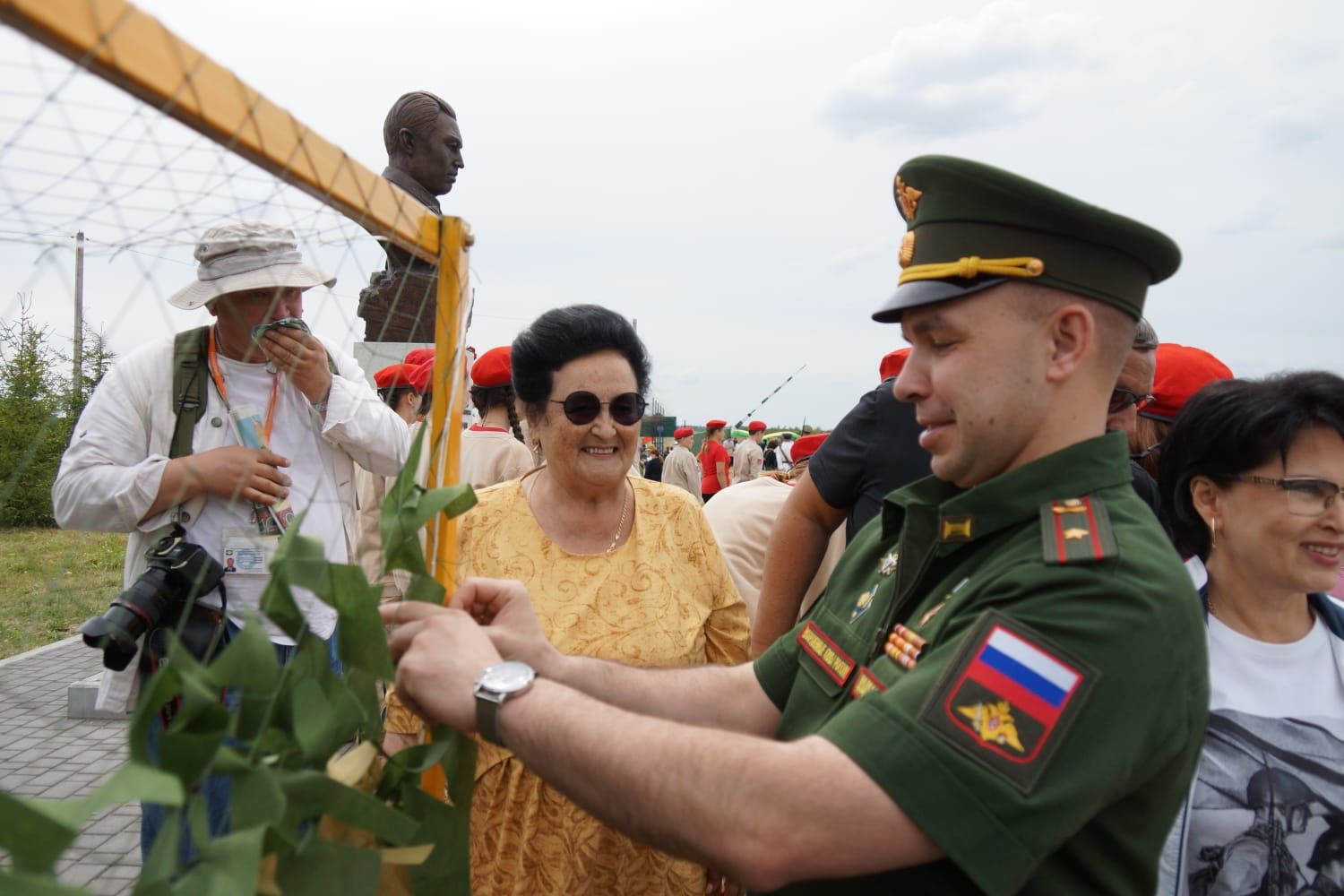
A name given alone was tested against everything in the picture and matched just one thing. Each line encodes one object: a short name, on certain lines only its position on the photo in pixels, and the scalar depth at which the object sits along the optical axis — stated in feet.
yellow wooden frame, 3.29
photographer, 8.12
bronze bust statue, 17.02
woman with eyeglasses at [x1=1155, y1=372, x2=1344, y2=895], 6.43
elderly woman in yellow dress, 7.34
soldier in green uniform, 3.93
